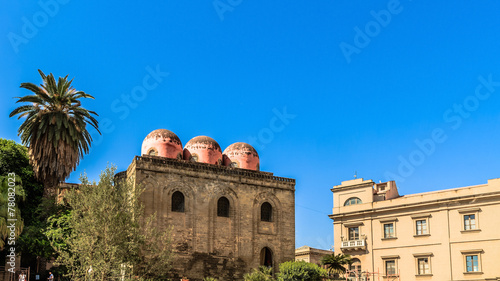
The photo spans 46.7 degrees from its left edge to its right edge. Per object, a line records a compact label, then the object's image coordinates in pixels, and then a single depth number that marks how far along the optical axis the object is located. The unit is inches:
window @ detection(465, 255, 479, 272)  1387.8
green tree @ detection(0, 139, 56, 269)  1279.5
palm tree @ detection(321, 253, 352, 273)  1520.7
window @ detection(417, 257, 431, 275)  1466.5
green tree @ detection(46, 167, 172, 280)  1007.6
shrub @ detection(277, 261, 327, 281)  1333.7
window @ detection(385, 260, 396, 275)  1524.4
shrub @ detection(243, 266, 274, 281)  1299.2
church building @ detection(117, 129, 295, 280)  1406.3
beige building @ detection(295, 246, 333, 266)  2012.8
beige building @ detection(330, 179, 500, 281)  1392.7
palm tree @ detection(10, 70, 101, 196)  1363.2
